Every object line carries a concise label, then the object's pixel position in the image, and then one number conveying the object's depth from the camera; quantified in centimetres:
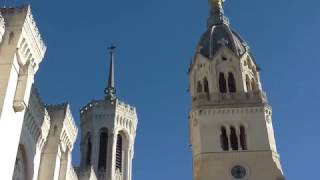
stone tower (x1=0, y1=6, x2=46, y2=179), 2109
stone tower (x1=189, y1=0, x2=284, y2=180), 3588
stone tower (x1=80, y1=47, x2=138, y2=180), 4847
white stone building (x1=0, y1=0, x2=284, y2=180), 2242
